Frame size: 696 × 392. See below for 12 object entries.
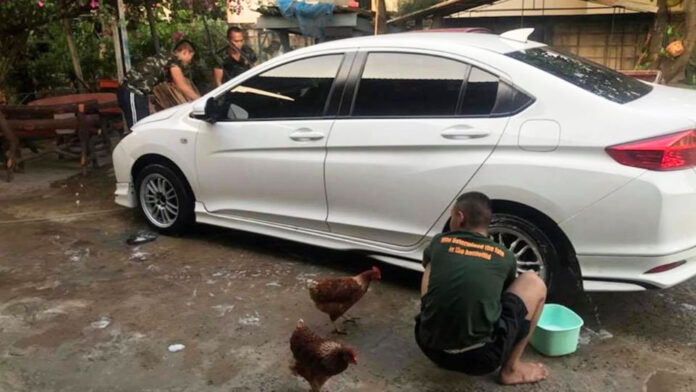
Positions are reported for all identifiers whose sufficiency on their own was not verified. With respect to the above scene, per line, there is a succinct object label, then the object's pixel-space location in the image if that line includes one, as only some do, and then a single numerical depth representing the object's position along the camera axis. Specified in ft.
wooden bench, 24.93
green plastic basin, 10.90
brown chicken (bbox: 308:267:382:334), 11.55
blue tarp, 32.78
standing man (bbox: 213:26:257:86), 24.68
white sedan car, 10.98
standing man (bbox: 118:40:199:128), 21.70
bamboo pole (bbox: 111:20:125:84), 30.32
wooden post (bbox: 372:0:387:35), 32.45
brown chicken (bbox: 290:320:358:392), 9.55
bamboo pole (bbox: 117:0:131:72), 26.22
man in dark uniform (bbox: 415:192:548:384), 9.14
